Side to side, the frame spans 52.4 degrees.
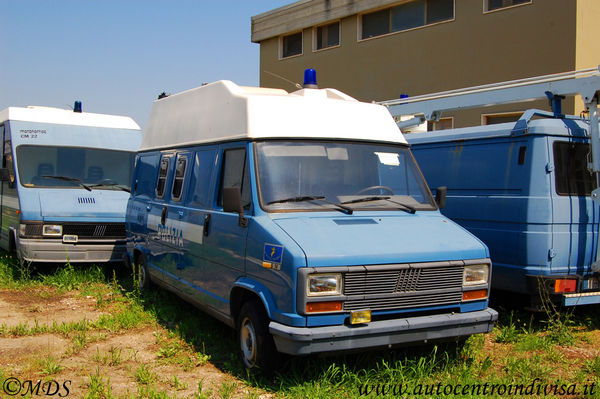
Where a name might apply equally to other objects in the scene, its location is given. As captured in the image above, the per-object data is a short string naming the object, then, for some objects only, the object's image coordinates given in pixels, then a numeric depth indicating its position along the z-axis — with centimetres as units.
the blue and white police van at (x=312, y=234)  470
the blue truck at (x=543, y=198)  684
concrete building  1412
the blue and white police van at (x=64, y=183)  934
